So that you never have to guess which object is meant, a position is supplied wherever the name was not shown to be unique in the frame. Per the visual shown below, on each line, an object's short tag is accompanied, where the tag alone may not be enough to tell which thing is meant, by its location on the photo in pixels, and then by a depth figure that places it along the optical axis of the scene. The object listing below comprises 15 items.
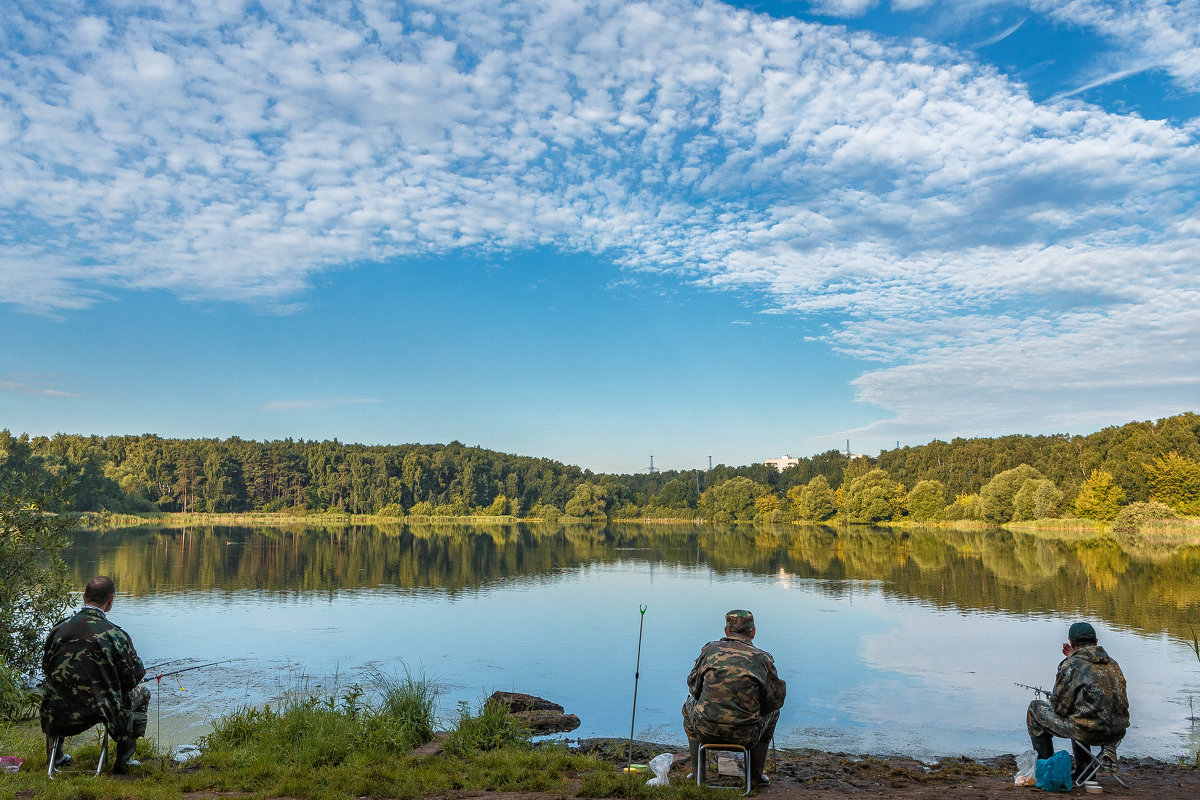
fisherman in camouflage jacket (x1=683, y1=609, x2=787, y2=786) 7.02
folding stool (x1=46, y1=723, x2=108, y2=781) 7.14
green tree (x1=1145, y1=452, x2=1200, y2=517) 76.94
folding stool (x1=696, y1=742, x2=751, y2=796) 7.05
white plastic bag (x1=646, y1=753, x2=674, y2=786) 7.43
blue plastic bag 7.44
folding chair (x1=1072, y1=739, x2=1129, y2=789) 7.46
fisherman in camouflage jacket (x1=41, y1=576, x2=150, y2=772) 6.88
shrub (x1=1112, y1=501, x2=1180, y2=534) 69.94
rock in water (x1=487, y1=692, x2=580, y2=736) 12.38
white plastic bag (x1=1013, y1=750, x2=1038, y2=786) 7.72
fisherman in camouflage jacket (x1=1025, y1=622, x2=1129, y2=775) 7.37
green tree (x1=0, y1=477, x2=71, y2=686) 12.06
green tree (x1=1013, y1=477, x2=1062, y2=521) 84.62
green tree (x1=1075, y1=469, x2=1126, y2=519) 78.44
